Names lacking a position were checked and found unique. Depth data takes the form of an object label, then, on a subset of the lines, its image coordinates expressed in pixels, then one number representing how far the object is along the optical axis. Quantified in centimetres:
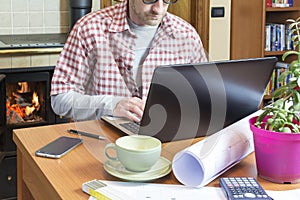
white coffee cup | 147
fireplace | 316
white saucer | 149
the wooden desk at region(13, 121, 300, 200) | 151
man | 212
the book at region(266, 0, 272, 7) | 425
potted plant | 148
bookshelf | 416
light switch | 418
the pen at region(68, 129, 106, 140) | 181
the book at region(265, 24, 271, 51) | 430
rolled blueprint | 147
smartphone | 168
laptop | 158
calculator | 139
